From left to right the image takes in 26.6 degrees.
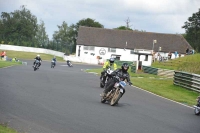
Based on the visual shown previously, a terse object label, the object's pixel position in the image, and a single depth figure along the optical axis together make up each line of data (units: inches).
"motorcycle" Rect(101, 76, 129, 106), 611.8
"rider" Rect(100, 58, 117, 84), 831.2
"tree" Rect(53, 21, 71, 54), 6109.3
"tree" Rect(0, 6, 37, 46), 5167.3
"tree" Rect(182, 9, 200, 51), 4473.4
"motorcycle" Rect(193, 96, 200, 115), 630.2
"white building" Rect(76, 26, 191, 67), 3872.3
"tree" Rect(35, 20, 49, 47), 6811.0
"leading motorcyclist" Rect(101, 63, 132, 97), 616.1
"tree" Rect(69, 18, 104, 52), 4958.9
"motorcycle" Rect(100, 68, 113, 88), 864.3
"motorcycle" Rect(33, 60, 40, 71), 1575.5
